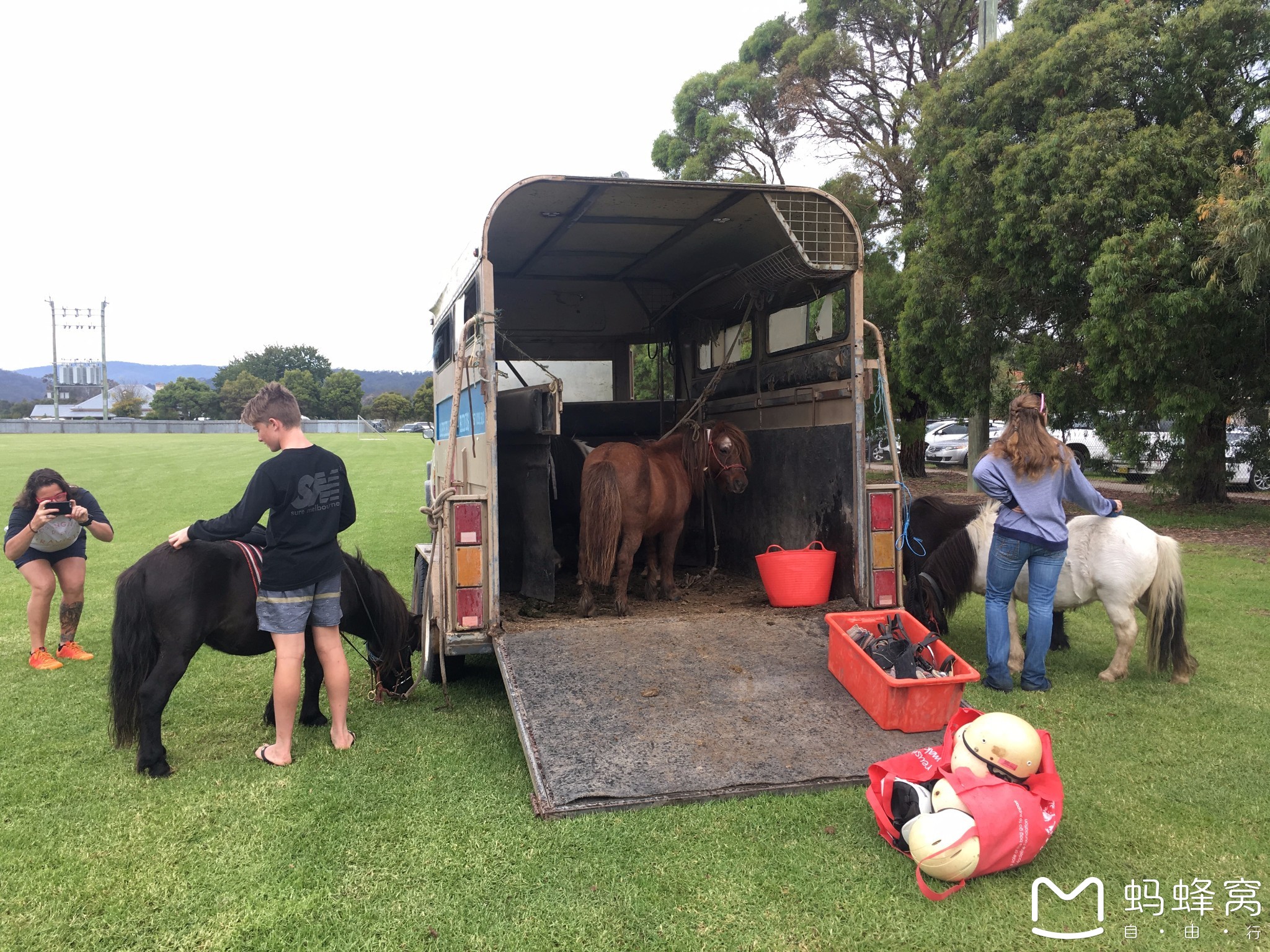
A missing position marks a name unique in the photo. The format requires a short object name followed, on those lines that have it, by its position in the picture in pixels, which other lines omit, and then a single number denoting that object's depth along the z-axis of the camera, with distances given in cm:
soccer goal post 6152
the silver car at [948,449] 2450
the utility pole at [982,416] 1355
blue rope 486
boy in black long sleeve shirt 362
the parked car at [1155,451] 1288
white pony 465
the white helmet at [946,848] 261
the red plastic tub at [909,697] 358
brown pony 528
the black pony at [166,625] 367
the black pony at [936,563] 520
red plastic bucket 502
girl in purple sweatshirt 443
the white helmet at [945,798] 272
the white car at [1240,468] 1303
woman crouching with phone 500
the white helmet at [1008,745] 279
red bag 266
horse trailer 355
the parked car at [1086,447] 1931
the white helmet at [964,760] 284
